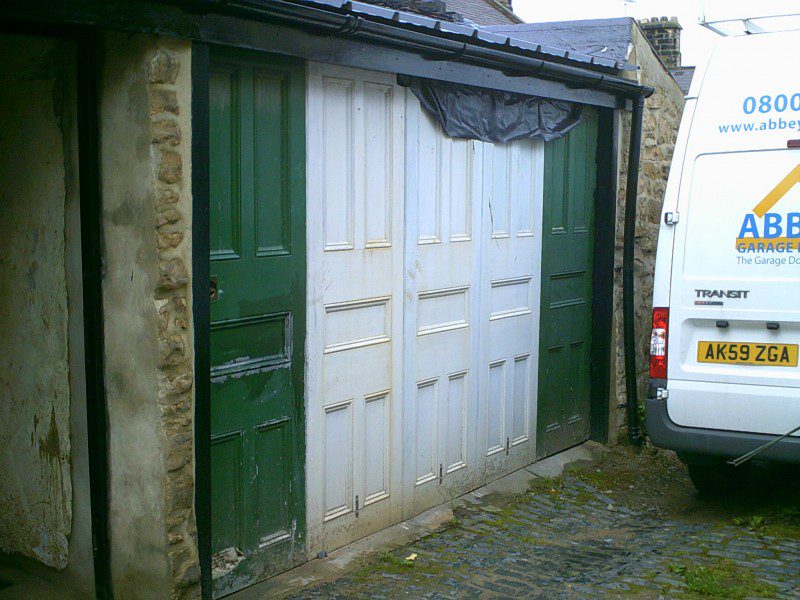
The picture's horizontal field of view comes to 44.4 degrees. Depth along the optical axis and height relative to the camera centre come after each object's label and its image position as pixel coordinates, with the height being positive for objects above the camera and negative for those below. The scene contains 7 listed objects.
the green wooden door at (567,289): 7.35 -0.64
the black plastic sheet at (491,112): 5.89 +0.62
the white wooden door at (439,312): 5.89 -0.67
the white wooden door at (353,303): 5.16 -0.54
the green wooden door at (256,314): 4.59 -0.53
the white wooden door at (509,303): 6.62 -0.68
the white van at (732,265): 5.81 -0.35
